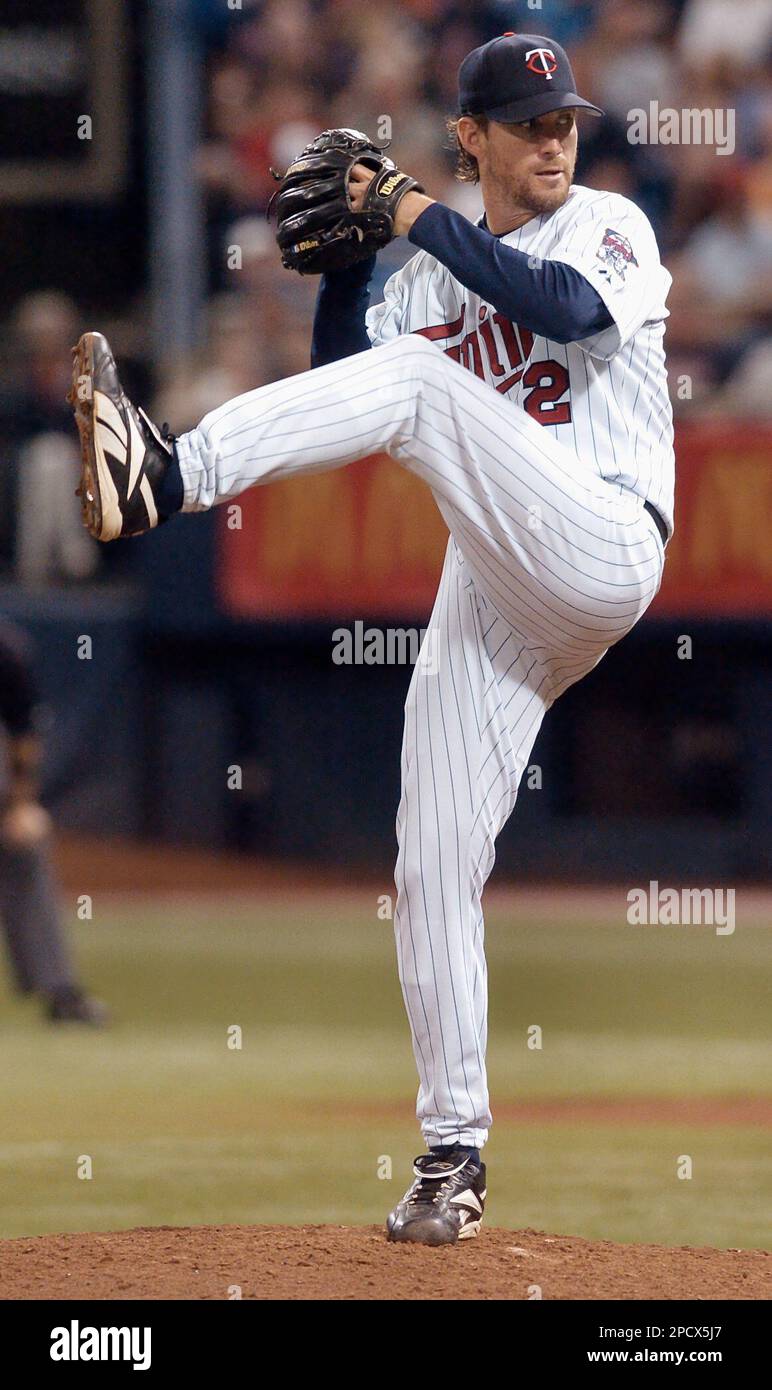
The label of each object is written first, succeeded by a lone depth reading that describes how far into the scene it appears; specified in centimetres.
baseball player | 662
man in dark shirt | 1456
